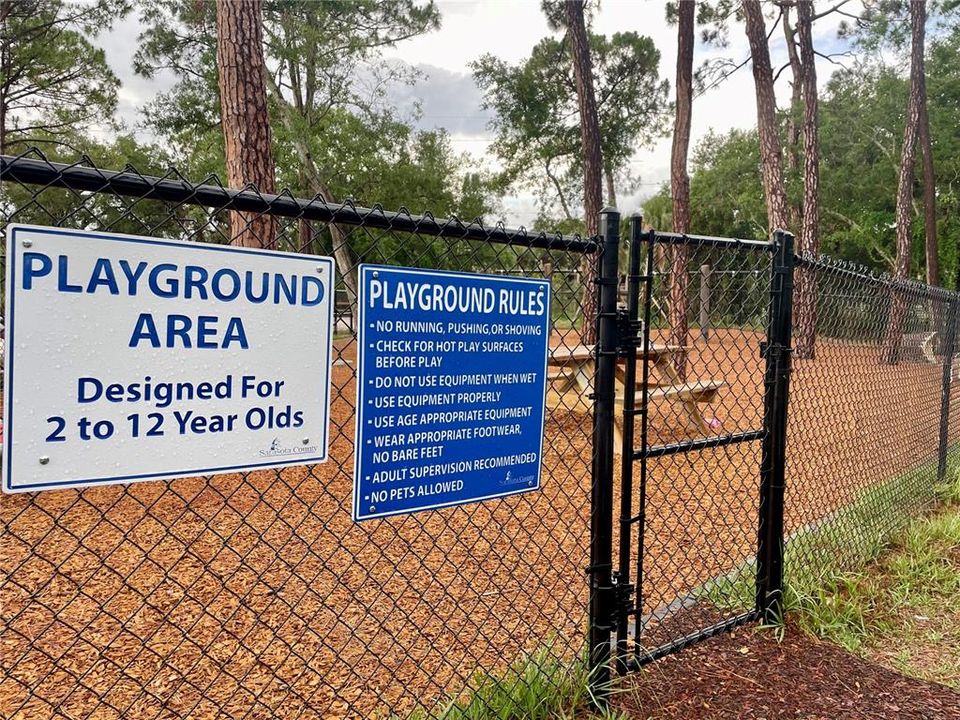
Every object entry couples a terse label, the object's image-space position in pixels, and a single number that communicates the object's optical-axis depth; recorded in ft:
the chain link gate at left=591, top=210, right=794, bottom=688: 7.62
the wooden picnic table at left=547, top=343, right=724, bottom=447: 19.83
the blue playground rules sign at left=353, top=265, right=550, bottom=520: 5.95
